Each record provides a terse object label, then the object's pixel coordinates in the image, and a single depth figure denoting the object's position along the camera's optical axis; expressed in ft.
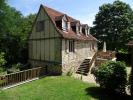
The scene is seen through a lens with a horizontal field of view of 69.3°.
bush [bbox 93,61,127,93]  26.55
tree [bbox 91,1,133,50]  76.91
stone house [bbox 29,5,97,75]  36.20
